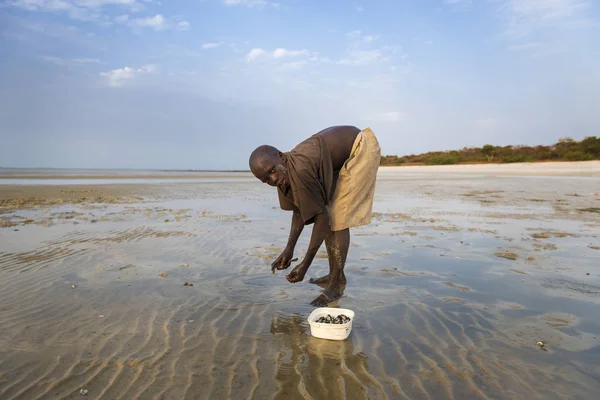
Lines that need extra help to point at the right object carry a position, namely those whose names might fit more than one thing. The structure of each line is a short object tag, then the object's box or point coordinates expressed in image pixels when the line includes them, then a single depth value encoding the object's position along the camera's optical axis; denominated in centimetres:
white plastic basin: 297
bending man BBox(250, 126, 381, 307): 340
